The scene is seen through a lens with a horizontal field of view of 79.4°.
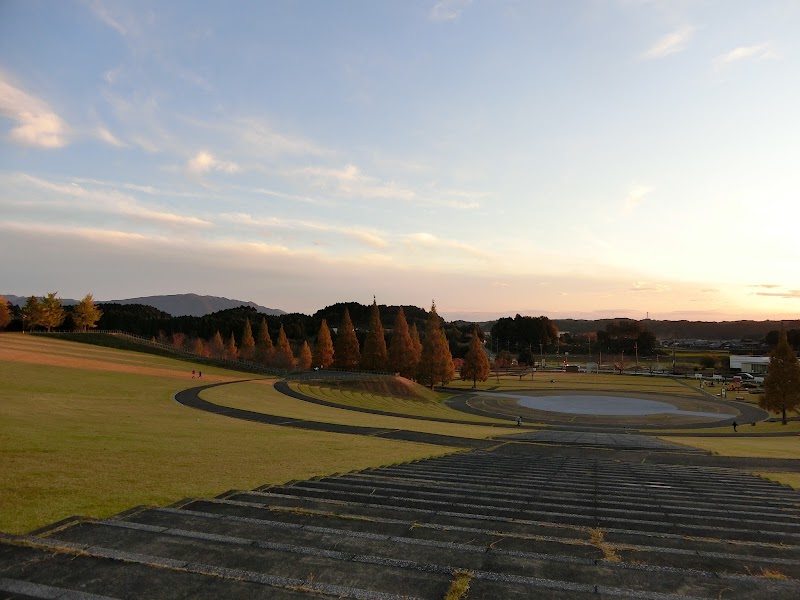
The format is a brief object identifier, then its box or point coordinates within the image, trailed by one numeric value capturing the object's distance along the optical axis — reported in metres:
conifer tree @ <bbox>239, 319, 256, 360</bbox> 95.00
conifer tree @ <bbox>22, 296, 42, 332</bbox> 98.31
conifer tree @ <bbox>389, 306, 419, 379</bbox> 79.94
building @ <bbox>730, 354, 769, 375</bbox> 116.08
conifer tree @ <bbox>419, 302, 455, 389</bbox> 78.50
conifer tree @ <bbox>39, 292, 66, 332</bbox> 98.88
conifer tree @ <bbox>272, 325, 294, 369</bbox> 89.88
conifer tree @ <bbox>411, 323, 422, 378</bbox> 80.56
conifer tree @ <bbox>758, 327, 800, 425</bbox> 50.78
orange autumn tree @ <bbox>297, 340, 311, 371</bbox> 88.88
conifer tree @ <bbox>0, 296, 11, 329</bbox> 96.75
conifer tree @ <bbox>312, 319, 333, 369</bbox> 85.75
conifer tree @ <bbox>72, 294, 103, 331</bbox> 102.88
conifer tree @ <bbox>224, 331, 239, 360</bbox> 98.94
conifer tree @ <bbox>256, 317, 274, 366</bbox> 91.00
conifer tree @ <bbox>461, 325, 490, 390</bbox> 81.81
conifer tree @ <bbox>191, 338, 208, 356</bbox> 104.69
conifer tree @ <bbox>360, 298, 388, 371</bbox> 80.94
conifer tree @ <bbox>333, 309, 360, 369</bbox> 82.62
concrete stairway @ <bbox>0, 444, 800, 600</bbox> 4.64
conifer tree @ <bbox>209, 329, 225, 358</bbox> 104.38
